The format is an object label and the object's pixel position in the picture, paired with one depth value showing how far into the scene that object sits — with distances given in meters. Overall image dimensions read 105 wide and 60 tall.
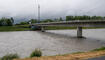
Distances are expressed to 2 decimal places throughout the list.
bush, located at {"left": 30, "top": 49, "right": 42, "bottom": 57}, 11.70
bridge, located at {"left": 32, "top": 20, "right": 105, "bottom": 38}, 39.41
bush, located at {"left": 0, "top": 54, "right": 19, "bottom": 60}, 10.39
